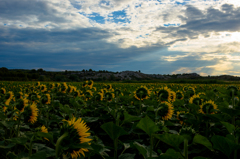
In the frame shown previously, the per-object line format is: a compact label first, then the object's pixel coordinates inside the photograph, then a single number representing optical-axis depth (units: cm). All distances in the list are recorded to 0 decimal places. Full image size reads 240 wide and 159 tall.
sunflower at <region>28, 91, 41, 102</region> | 348
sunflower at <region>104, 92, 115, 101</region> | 332
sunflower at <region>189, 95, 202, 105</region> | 244
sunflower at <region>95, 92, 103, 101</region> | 379
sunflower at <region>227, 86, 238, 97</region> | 235
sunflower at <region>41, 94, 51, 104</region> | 373
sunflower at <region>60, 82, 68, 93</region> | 547
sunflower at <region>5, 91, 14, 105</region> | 383
